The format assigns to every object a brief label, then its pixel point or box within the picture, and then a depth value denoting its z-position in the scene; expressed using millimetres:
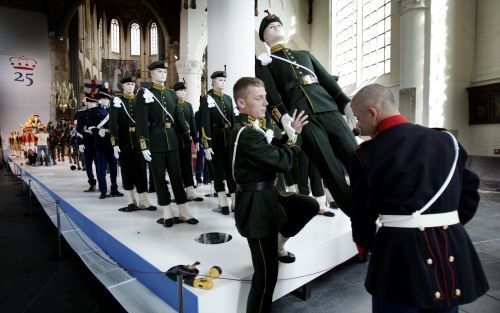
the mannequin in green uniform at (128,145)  5074
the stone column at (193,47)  14344
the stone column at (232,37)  6250
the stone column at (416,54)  9516
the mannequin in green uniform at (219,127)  4746
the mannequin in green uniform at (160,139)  3938
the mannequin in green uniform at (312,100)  2668
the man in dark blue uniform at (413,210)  1354
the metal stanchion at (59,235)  4270
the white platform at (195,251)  2371
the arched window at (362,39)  12273
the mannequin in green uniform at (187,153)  5199
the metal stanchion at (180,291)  2061
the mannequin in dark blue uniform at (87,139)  6621
